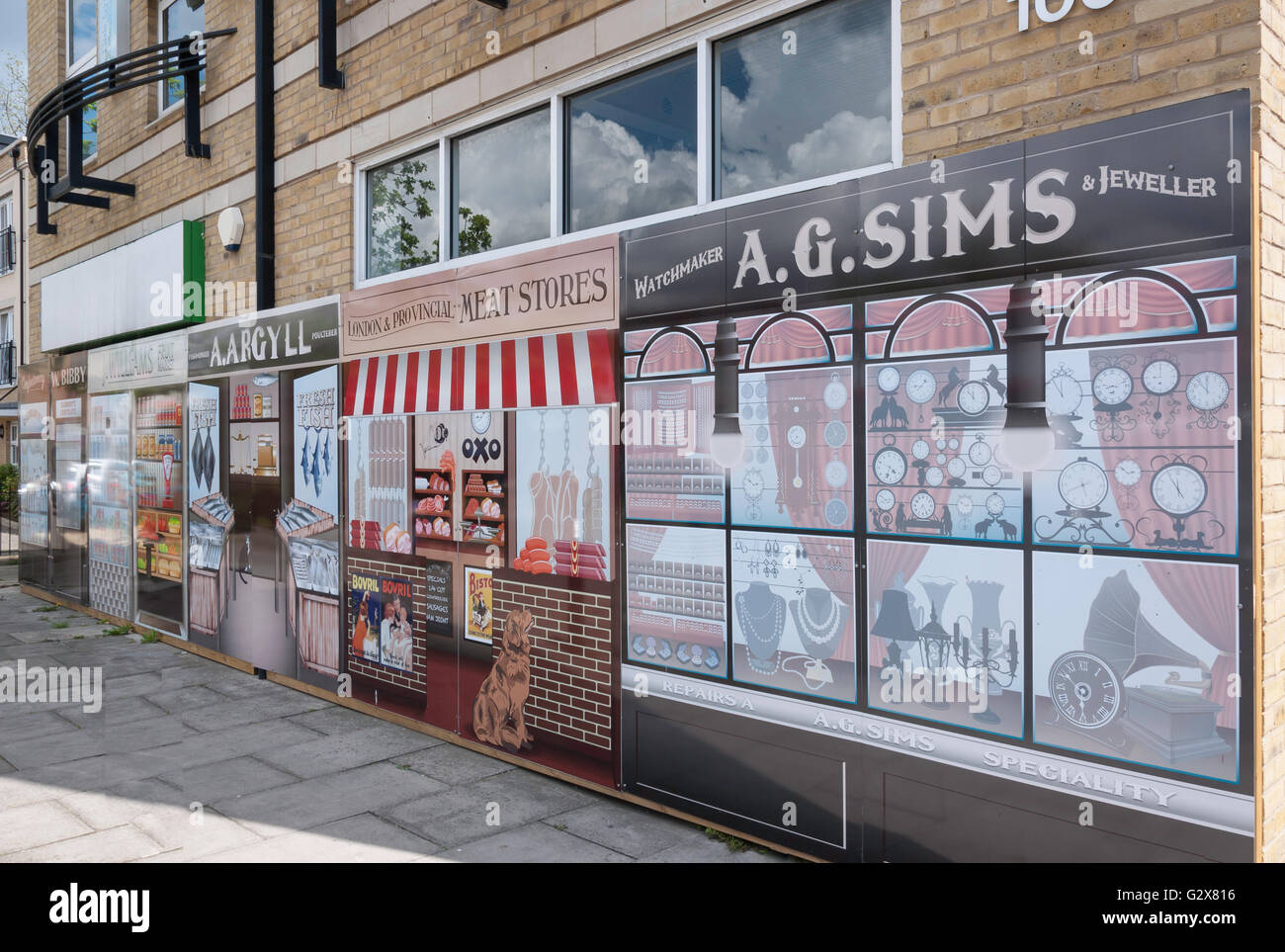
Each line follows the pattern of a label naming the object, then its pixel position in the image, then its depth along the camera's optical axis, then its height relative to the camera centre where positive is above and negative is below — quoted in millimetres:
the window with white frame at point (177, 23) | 10445 +5057
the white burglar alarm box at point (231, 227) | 9352 +2359
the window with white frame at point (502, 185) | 6609 +2044
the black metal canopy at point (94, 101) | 9939 +4263
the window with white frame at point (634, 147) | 5668 +2002
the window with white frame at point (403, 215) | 7543 +2055
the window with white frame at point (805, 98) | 4762 +1960
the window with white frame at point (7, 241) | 20906 +5005
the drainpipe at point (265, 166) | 8914 +2862
